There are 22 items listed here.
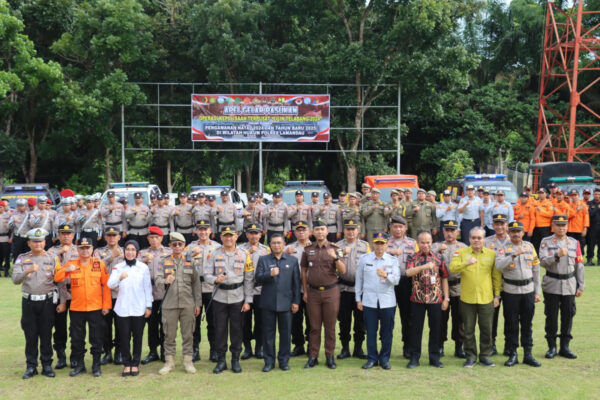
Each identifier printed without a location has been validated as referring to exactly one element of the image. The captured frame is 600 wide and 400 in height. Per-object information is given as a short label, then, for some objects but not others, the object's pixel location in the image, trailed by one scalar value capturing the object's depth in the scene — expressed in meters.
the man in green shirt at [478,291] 7.11
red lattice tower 24.34
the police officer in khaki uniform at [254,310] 7.58
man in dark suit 7.13
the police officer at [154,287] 7.30
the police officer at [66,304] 7.29
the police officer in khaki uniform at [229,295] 7.11
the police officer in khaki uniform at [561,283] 7.39
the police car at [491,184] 15.40
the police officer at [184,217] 13.80
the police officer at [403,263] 7.48
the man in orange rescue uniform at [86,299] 6.93
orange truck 15.45
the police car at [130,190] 15.46
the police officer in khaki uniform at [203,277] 7.34
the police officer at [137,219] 13.52
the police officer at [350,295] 7.57
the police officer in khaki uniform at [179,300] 7.09
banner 21.81
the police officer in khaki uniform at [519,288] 7.14
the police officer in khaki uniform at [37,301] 6.89
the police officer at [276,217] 13.89
